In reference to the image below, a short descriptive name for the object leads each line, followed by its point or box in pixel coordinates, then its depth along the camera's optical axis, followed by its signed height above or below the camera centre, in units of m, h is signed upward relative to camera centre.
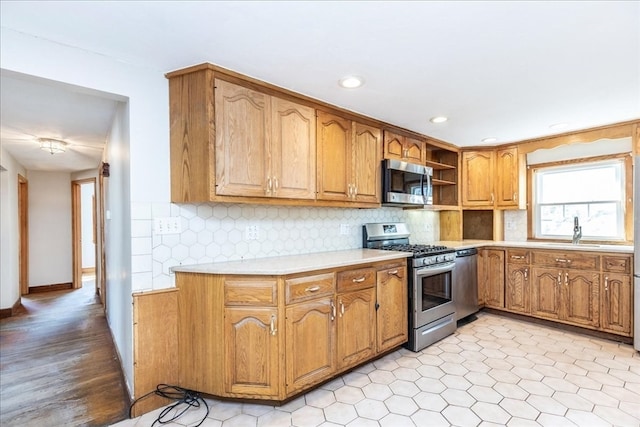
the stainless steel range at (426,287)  2.81 -0.70
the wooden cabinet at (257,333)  1.96 -0.76
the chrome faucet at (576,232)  3.52 -0.24
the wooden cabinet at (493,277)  3.74 -0.78
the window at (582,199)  3.43 +0.13
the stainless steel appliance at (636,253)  2.74 -0.38
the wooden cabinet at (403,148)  3.19 +0.69
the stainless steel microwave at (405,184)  3.12 +0.31
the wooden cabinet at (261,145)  2.04 +0.50
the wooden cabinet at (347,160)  2.62 +0.48
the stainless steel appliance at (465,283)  3.32 -0.77
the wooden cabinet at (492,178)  3.96 +0.43
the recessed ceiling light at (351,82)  2.16 +0.92
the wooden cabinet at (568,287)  2.95 -0.80
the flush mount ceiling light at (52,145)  3.52 +0.84
